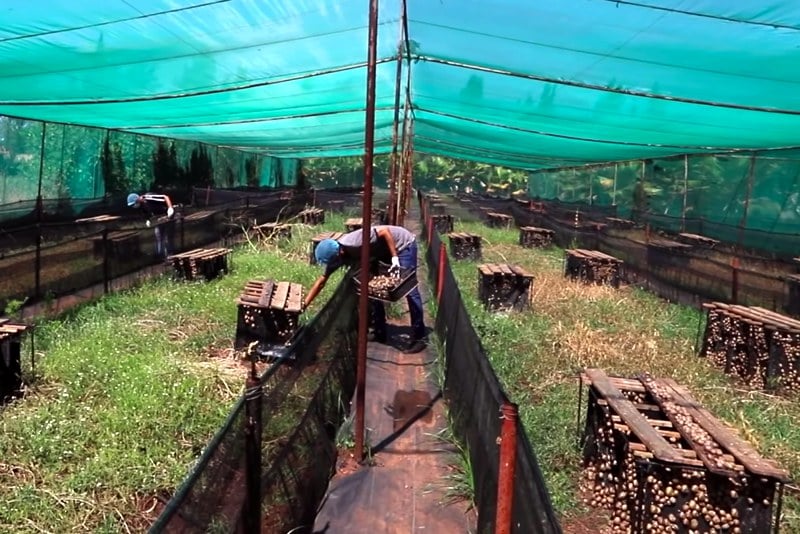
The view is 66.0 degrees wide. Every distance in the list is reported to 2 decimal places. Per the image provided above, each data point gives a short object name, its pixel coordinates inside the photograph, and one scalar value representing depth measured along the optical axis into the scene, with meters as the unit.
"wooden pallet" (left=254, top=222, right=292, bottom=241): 13.92
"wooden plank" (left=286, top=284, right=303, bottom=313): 5.89
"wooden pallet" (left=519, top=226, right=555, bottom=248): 16.81
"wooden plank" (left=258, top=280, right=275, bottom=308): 5.85
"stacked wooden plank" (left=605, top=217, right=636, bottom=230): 15.69
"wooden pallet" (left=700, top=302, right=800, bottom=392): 5.34
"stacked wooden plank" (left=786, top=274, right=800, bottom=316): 7.23
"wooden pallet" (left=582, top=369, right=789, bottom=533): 2.86
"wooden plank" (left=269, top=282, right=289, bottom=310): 5.82
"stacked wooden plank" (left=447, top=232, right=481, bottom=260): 13.30
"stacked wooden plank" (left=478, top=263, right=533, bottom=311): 8.06
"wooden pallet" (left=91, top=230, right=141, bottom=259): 7.98
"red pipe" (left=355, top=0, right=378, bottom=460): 3.84
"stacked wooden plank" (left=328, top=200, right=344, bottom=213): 23.97
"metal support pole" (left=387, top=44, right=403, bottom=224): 8.44
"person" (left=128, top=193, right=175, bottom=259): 9.84
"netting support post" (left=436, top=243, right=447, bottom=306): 7.23
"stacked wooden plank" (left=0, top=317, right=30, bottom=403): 4.37
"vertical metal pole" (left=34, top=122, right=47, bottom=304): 6.94
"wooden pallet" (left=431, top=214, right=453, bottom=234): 18.58
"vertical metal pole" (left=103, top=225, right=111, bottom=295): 8.05
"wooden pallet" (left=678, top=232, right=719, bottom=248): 11.98
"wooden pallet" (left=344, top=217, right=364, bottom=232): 13.53
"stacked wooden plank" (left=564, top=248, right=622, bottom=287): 10.33
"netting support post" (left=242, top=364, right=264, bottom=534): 2.36
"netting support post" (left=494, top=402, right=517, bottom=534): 2.21
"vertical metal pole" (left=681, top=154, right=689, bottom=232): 12.06
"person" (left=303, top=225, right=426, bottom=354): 6.23
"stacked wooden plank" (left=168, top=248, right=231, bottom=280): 8.80
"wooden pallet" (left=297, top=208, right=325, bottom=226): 17.84
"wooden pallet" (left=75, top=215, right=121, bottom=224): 11.10
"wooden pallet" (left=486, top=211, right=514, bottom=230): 21.98
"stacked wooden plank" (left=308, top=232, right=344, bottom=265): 11.27
